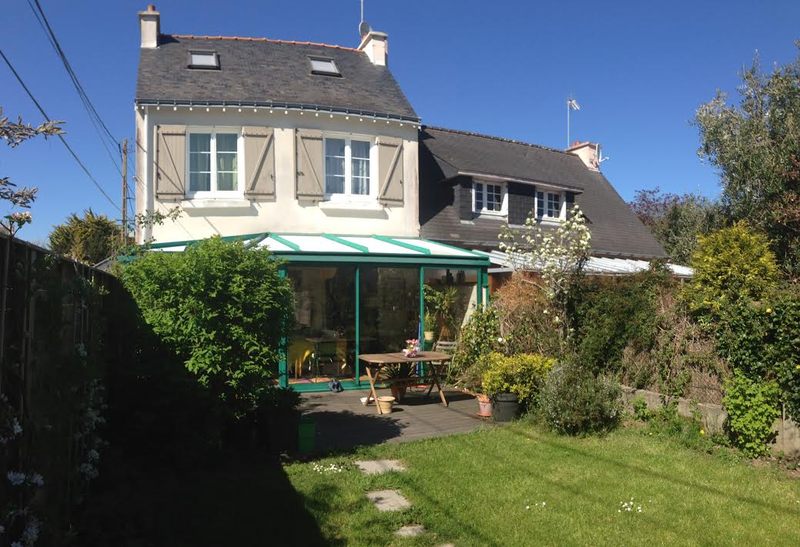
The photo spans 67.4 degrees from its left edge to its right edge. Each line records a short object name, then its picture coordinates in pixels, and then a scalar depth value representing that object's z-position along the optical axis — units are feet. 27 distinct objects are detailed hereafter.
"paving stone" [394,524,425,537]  16.43
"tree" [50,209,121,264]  79.66
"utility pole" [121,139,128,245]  49.01
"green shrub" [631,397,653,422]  27.68
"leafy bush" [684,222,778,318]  27.02
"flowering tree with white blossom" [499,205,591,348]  33.68
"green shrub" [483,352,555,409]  29.84
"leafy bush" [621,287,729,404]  26.05
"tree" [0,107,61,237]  11.58
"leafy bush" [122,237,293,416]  22.26
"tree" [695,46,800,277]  45.19
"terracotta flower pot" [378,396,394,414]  32.17
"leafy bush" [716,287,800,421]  22.01
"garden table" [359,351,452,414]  32.58
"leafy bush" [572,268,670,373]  29.58
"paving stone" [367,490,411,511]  18.44
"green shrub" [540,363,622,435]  26.37
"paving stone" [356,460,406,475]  22.17
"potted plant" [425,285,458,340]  44.57
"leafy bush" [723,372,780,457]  22.45
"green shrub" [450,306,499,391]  38.27
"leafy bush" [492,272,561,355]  34.81
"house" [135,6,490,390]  41.70
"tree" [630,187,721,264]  66.34
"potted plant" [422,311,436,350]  43.65
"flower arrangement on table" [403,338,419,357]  33.96
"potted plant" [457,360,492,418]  34.73
